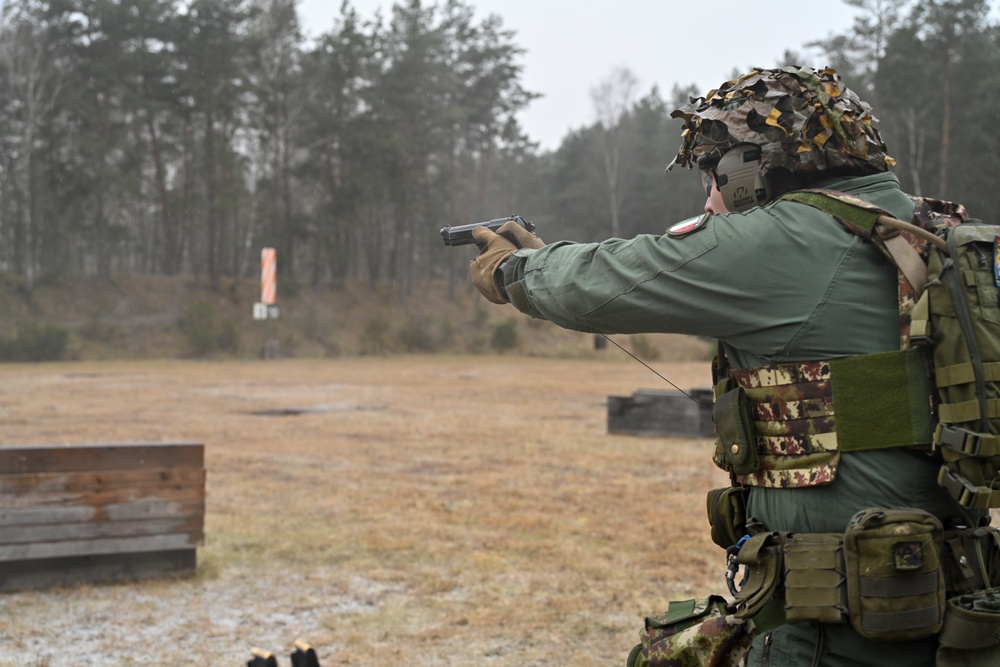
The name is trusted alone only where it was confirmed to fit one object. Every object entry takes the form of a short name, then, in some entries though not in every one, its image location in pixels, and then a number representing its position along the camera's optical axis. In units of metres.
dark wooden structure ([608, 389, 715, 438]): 12.03
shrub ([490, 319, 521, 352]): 37.50
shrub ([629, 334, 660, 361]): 34.34
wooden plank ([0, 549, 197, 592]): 5.41
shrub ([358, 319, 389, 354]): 37.22
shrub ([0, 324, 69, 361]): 30.89
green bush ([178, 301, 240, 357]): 34.44
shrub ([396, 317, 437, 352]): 38.47
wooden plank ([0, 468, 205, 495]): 5.27
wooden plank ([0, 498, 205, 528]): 5.29
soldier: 1.91
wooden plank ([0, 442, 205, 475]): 5.32
